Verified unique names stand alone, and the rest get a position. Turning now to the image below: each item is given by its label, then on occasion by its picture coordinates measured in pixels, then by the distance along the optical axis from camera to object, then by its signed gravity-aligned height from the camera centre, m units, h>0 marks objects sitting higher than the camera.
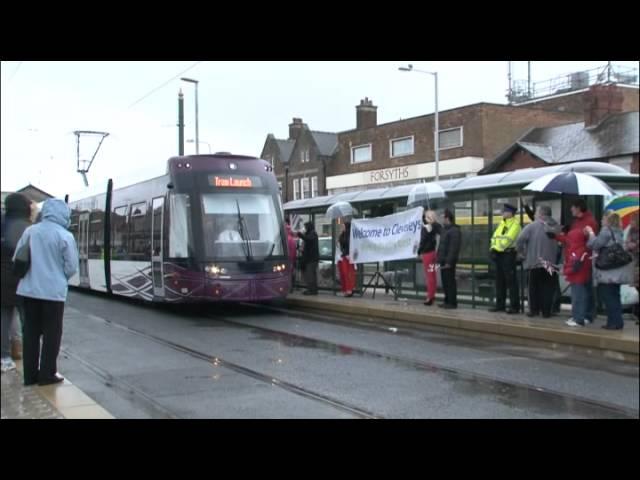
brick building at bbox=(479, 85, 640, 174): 32.34 +5.51
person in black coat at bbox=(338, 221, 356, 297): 15.15 -0.46
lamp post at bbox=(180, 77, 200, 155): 30.78 +7.78
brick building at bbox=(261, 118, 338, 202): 54.50 +7.43
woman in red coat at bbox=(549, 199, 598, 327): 9.64 -0.30
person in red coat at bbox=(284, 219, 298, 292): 16.42 +0.03
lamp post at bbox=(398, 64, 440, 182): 34.12 +9.04
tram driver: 12.98 +0.27
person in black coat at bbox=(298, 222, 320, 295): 15.77 -0.24
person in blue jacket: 6.35 -0.38
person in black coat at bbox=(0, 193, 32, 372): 7.05 -0.10
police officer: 11.09 -0.08
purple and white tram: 12.81 +0.27
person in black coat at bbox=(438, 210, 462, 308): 11.96 -0.19
